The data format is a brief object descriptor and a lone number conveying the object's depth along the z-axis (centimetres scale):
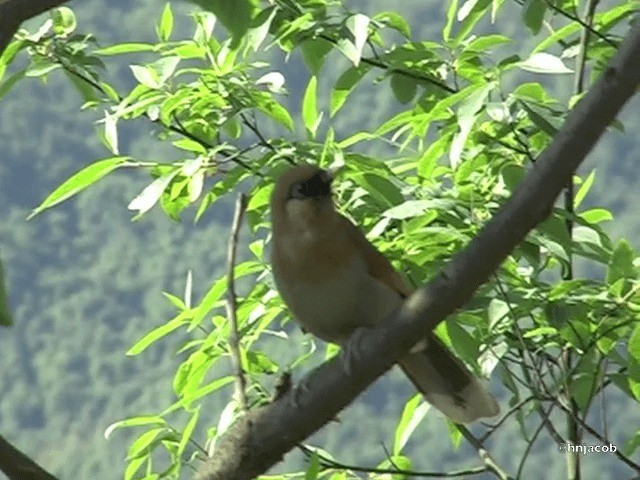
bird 745
